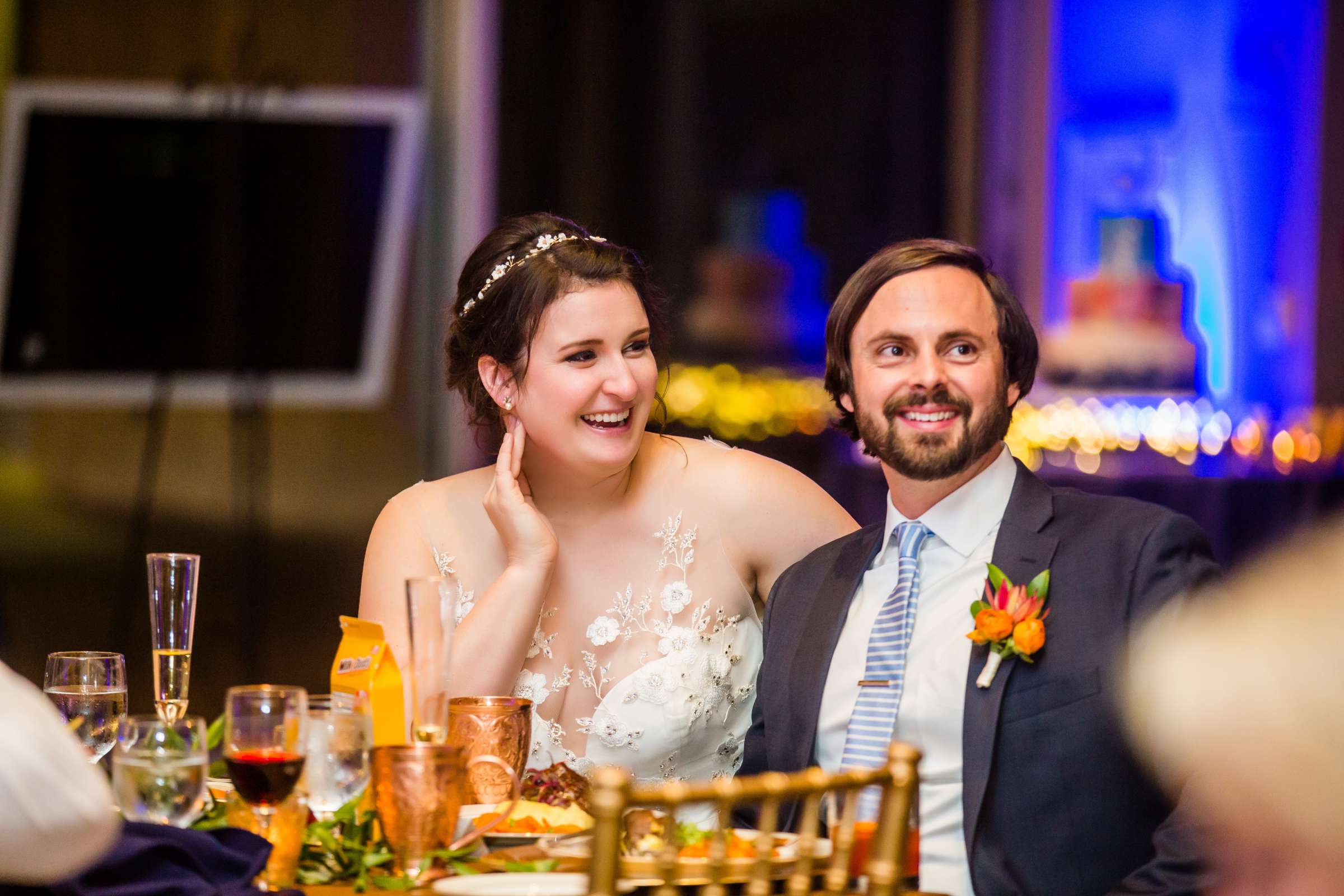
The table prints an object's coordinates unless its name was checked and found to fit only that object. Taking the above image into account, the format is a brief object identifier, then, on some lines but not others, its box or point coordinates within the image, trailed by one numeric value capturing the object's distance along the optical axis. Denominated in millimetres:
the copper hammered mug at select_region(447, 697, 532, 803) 3546
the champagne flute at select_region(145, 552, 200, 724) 3609
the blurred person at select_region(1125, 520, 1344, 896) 2376
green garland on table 3389
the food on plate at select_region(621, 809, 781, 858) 3394
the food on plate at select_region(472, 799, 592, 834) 3511
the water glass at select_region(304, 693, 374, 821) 3415
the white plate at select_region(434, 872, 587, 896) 3326
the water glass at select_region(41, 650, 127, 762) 3589
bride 4021
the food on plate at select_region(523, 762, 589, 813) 3574
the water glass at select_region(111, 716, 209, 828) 3335
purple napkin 3281
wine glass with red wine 3363
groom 3629
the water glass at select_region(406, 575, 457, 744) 3427
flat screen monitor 6449
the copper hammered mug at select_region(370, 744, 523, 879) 3380
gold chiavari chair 3157
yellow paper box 3557
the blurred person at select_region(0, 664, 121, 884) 3080
